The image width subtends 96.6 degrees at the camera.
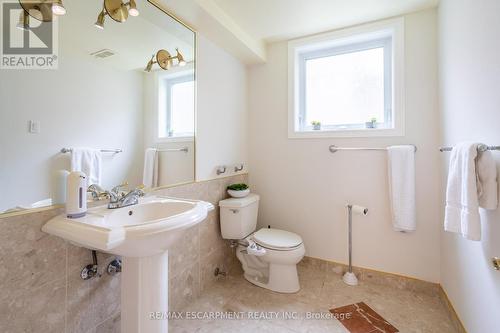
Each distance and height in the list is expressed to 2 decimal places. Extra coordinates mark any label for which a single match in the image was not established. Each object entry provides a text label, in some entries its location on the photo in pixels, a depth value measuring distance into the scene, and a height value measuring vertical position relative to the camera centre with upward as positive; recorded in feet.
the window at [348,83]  6.05 +2.52
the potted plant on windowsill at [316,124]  6.96 +1.31
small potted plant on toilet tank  6.46 -0.70
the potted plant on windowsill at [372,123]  6.25 +1.21
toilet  5.67 -2.09
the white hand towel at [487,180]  3.06 -0.21
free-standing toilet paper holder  6.03 -2.42
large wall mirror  2.91 +1.00
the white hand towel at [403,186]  5.57 -0.52
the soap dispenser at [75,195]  2.95 -0.38
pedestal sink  2.55 -0.86
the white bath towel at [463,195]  3.12 -0.44
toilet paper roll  5.98 -1.19
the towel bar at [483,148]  3.02 +0.25
